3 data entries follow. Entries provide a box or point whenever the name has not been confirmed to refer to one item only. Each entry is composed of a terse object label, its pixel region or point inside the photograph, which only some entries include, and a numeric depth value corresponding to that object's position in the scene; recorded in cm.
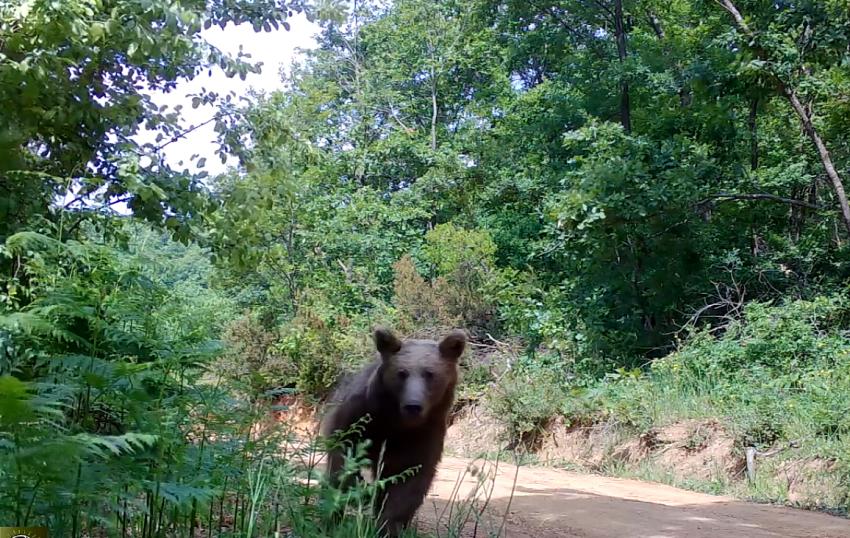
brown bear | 524
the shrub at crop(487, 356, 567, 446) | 1529
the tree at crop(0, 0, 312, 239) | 662
